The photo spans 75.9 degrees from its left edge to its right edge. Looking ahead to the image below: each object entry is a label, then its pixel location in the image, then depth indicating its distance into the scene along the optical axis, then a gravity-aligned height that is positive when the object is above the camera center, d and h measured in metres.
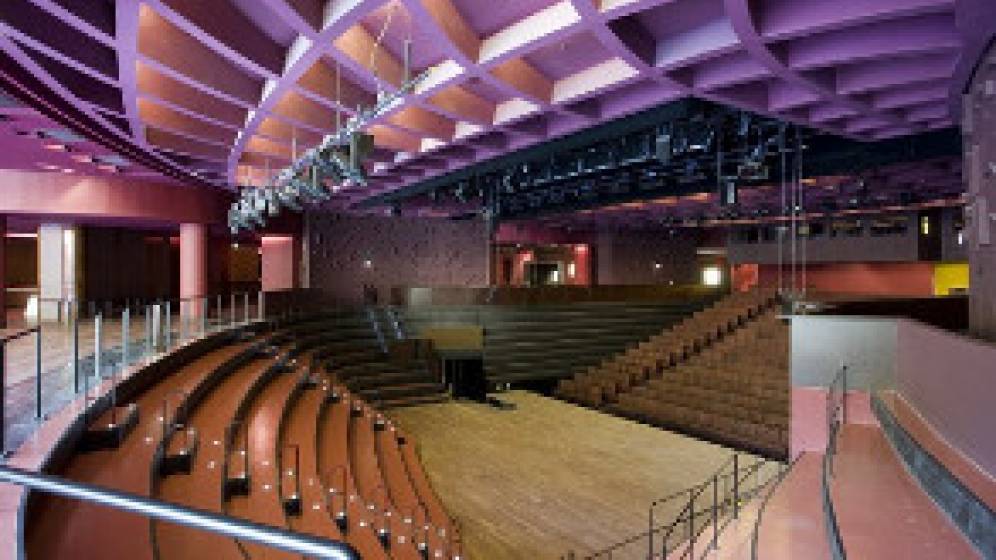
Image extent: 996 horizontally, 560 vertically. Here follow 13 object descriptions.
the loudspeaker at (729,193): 9.51 +1.33
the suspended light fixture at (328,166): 5.95 +1.45
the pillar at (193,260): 13.59 +0.49
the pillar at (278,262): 18.59 +0.61
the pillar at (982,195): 5.25 +0.74
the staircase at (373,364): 13.67 -1.85
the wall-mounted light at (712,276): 26.48 +0.21
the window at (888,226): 18.25 +1.61
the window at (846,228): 19.48 +1.64
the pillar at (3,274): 11.43 +0.16
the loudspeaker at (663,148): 7.66 +1.61
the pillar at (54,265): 14.62 +0.41
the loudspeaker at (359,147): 6.66 +1.41
